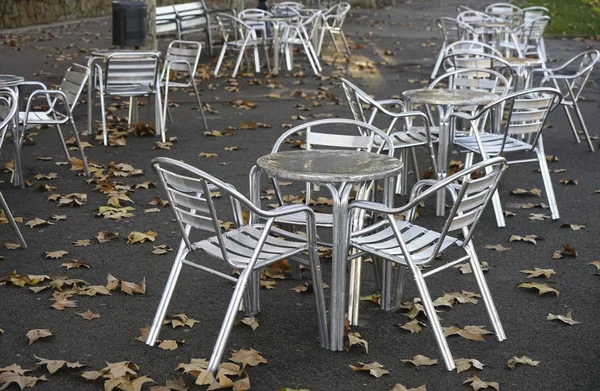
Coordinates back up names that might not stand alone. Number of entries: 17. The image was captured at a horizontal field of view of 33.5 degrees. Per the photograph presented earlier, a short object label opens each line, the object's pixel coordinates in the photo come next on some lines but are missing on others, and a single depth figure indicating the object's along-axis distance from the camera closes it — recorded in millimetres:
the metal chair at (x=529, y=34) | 14031
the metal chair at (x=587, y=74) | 9345
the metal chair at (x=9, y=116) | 6195
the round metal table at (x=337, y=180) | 4617
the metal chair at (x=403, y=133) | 7116
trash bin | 11742
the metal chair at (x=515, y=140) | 6938
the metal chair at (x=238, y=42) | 14844
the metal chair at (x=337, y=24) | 16531
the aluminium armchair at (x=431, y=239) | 4453
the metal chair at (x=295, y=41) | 15291
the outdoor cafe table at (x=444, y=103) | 7206
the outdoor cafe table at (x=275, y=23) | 14945
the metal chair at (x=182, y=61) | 10430
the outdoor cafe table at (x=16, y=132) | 7570
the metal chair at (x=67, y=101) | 8008
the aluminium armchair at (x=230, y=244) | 4293
